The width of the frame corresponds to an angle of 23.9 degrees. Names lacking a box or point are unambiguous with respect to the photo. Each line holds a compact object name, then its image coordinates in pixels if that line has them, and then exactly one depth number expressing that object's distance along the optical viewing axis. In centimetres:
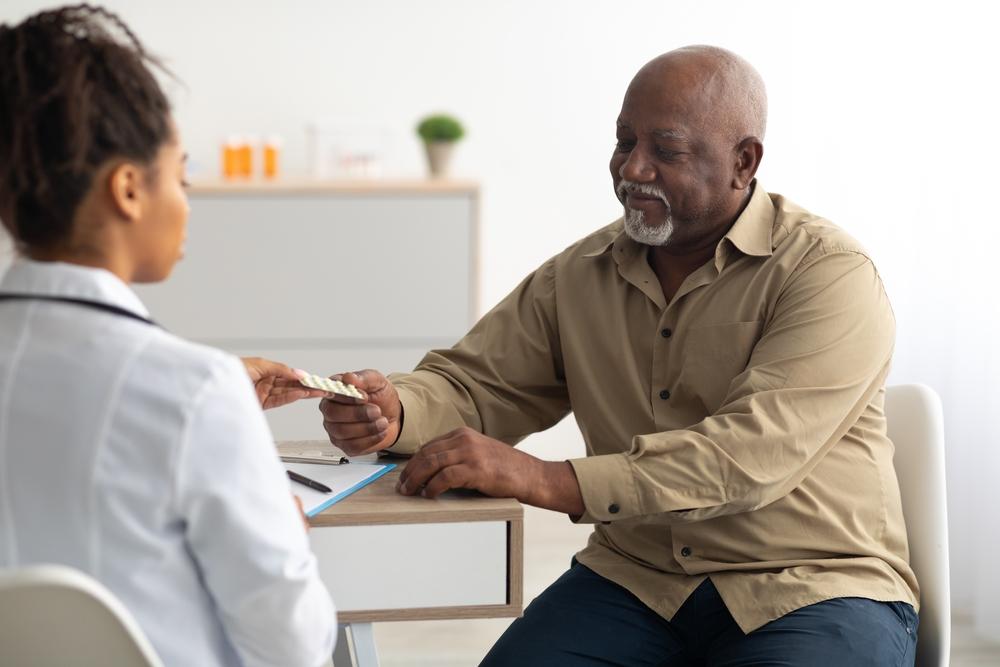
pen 290
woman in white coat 246
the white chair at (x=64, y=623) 237
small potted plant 531
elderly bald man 298
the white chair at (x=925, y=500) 311
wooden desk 282
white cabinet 525
